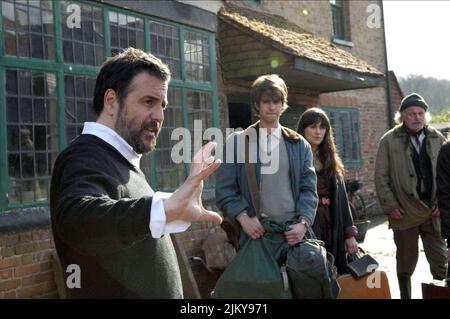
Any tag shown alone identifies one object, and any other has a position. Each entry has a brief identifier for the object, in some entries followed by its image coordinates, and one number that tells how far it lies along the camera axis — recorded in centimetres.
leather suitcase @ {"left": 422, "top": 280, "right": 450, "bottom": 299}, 308
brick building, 457
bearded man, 135
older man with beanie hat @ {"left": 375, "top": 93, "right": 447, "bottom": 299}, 462
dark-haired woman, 382
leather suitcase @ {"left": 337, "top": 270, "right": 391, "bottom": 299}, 343
